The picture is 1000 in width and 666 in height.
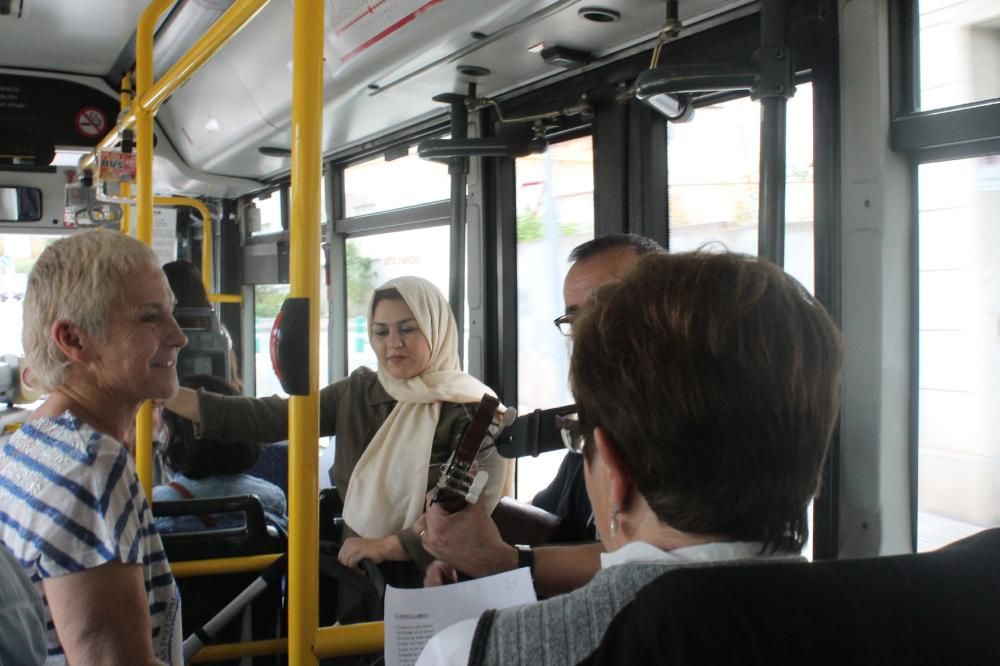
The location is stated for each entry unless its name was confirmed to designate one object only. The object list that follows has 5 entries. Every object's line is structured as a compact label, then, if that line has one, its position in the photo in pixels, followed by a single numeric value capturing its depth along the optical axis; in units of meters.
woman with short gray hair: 1.14
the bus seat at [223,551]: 2.16
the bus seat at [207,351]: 4.14
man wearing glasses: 1.66
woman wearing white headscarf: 2.26
